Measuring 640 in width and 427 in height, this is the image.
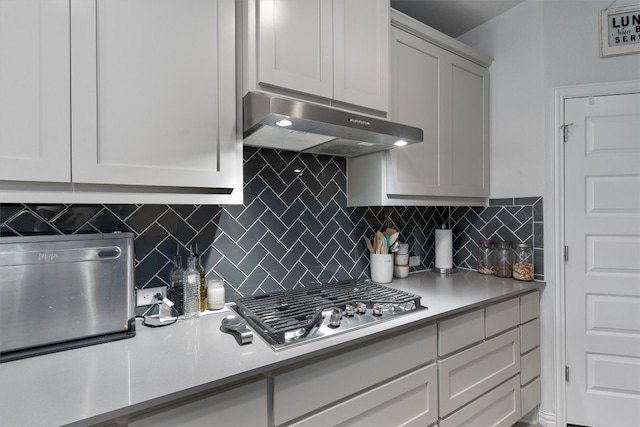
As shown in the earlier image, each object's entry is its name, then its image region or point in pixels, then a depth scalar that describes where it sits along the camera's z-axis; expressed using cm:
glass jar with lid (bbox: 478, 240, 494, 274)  223
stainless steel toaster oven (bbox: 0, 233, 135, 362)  98
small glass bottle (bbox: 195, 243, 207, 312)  141
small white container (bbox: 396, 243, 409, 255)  211
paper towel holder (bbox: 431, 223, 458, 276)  225
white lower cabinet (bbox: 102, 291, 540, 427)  95
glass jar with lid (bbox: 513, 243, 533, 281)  204
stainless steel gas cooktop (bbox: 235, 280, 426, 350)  115
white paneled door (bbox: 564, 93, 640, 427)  184
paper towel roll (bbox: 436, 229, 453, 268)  226
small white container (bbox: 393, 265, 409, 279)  210
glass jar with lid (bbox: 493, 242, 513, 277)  214
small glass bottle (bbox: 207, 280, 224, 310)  142
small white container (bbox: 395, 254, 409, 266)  211
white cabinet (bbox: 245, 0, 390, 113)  123
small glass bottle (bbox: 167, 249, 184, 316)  135
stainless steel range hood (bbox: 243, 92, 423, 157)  113
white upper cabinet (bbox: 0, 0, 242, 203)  90
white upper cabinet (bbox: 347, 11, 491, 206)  173
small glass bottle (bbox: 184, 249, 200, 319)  134
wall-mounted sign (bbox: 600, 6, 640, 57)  184
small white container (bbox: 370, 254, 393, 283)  194
